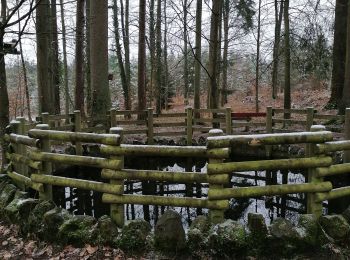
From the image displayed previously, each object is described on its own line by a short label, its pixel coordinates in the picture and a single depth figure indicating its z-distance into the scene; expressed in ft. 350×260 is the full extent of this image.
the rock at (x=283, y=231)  14.16
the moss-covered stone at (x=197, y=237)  14.35
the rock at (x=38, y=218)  16.07
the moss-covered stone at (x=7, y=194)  18.62
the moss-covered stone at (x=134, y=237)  14.70
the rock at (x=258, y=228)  14.20
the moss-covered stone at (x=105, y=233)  14.94
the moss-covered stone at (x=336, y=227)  14.55
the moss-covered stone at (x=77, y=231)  15.16
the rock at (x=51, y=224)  15.67
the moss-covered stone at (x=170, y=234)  14.37
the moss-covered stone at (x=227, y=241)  14.08
